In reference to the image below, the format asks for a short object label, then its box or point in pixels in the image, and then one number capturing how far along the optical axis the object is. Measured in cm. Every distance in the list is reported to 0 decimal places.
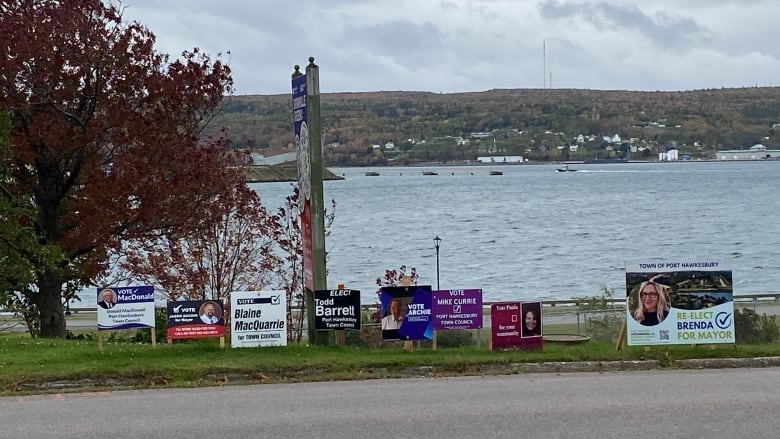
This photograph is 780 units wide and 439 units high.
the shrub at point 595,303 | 3560
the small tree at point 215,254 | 2539
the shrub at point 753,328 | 2202
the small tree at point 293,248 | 2634
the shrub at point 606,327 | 2480
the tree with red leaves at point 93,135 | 2114
